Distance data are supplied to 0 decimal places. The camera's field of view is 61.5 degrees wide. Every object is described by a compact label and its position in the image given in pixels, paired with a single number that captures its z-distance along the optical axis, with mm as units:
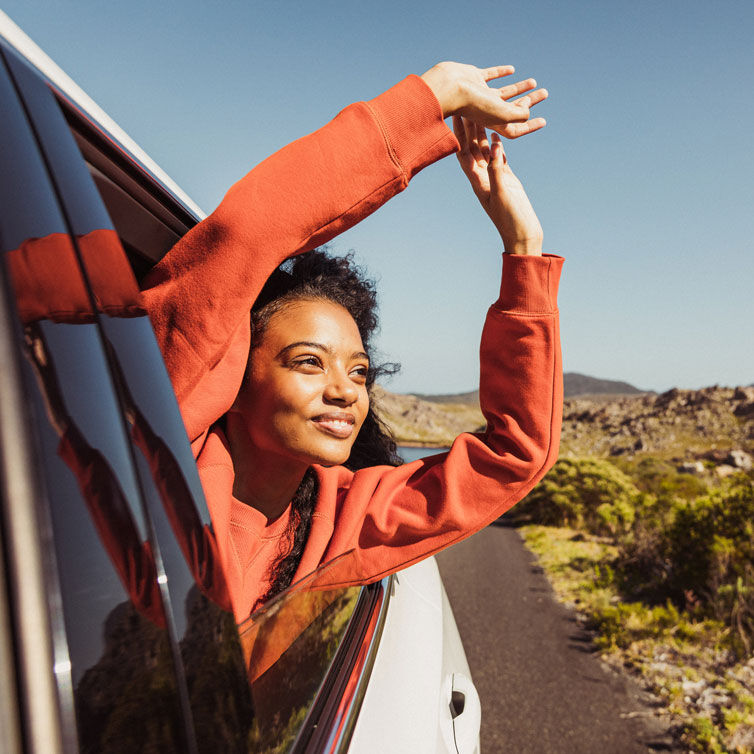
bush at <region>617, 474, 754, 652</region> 4988
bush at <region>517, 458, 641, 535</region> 10633
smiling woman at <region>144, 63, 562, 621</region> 1108
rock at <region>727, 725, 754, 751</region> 3143
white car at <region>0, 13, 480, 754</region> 418
